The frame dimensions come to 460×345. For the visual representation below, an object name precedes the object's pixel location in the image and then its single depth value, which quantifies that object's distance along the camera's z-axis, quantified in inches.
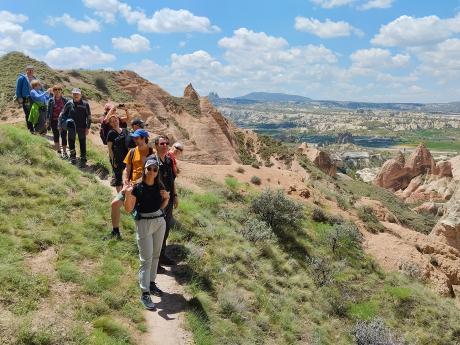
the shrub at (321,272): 508.1
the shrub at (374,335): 388.5
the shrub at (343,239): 629.9
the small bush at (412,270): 626.5
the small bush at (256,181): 837.8
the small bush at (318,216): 724.6
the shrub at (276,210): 622.8
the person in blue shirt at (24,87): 559.0
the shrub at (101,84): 1573.6
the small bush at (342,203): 884.1
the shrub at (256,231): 521.0
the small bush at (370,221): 795.3
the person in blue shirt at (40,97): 559.8
